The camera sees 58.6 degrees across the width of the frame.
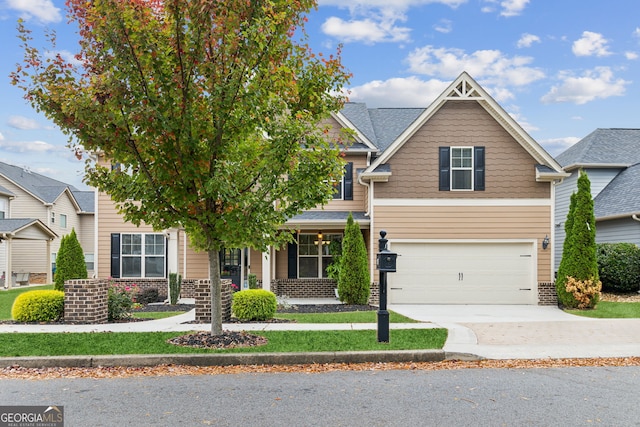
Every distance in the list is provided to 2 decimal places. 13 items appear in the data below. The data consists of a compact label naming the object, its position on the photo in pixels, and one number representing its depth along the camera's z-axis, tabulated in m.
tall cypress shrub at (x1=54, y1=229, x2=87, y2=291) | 17.58
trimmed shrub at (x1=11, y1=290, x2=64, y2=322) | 12.76
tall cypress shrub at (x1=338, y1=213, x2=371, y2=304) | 17.33
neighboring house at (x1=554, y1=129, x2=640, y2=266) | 22.39
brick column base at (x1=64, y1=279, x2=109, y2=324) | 12.45
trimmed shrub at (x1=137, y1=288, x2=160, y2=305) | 19.01
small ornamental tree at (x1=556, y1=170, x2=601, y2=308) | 16.23
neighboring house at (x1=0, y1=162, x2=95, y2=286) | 29.13
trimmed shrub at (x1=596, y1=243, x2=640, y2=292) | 19.16
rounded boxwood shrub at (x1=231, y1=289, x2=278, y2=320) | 12.91
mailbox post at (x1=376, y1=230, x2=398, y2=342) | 9.59
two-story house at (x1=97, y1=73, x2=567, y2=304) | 18.27
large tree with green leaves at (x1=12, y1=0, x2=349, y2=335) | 8.51
